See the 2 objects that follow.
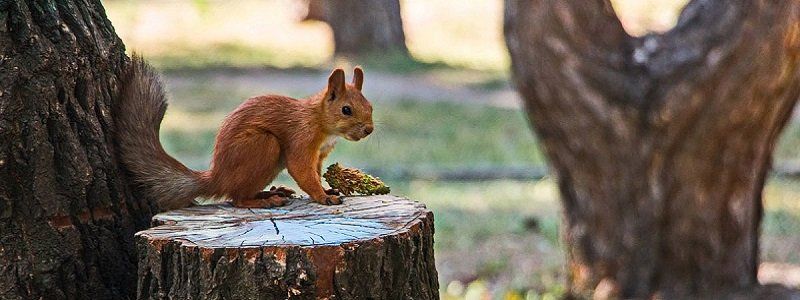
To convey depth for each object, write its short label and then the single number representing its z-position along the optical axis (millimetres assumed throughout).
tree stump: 5578
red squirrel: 6523
